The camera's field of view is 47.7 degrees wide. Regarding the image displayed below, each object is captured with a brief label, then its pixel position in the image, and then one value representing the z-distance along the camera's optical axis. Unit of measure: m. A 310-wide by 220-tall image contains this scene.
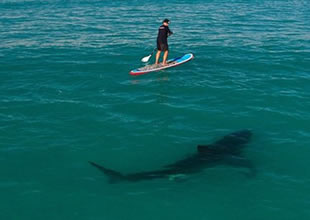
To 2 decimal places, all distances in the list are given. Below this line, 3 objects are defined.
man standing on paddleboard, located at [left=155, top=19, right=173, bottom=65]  25.97
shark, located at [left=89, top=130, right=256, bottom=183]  13.98
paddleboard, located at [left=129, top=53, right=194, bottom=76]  25.69
